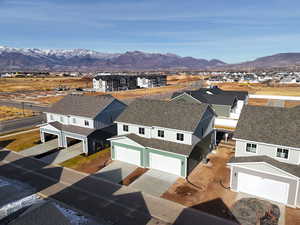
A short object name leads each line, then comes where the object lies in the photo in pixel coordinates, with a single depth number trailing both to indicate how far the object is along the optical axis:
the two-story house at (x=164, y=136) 24.44
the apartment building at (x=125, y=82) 113.05
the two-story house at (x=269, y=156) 18.77
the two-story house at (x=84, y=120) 31.73
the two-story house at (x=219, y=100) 40.72
